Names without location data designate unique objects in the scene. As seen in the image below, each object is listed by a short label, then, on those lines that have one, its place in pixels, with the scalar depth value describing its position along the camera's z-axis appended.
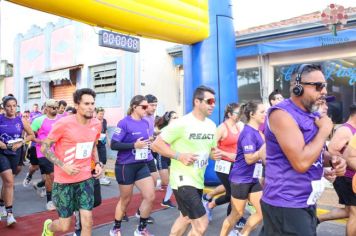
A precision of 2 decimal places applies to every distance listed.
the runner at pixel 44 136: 6.58
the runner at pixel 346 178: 3.86
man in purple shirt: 2.20
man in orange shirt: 3.92
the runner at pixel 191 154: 3.58
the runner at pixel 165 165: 6.66
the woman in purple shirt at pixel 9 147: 5.54
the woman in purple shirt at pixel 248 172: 4.17
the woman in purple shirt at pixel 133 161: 4.90
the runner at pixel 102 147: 8.80
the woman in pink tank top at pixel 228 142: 5.04
